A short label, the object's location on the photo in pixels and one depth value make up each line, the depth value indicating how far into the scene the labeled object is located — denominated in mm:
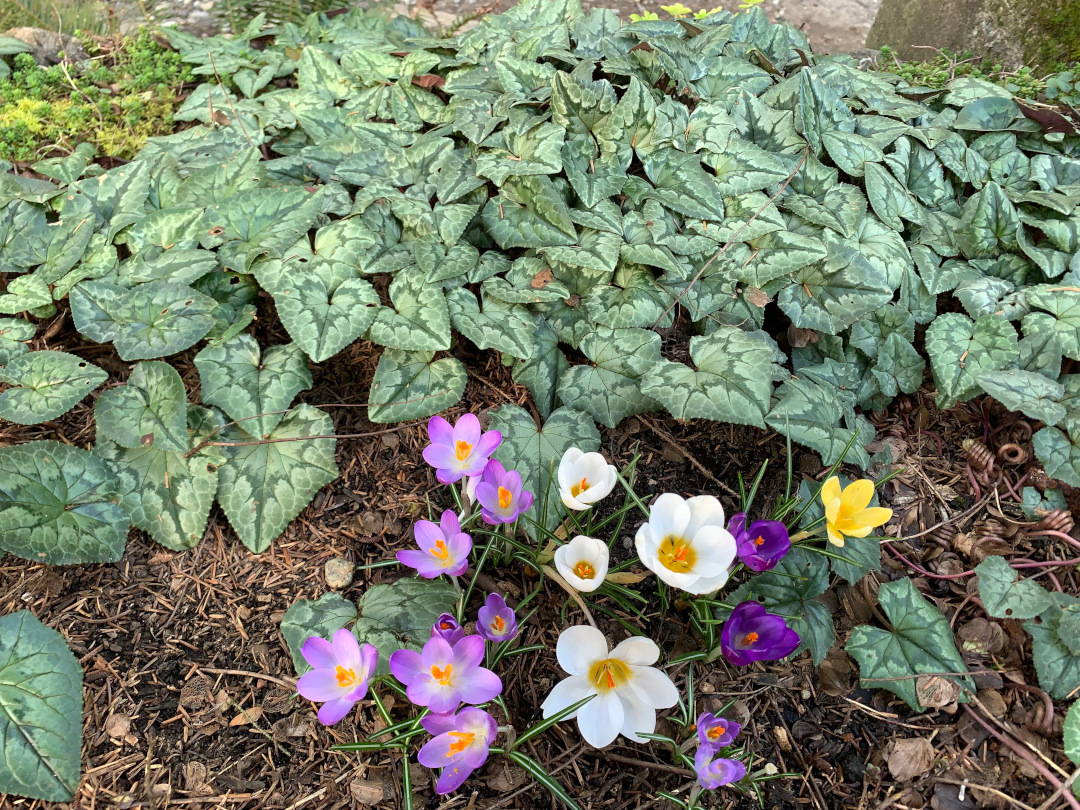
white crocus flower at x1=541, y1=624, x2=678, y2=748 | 397
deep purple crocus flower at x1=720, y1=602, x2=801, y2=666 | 415
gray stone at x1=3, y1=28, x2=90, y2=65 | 851
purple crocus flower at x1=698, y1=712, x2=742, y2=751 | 398
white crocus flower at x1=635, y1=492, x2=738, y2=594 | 403
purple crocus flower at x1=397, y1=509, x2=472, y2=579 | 429
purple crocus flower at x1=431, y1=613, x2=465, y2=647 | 411
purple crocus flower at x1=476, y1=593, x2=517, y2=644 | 424
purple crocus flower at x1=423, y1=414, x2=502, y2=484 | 450
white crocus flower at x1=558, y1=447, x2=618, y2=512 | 431
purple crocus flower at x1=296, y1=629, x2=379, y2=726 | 398
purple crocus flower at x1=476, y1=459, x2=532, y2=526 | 435
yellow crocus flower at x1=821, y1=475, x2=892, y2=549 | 427
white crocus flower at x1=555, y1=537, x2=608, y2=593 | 404
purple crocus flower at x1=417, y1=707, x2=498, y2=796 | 380
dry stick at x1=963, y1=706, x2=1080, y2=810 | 434
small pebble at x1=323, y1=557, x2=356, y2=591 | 497
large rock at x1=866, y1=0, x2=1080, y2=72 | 818
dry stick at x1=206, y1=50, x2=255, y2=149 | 693
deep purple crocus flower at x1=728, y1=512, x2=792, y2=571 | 436
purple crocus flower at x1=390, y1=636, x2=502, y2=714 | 388
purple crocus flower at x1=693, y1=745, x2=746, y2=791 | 387
